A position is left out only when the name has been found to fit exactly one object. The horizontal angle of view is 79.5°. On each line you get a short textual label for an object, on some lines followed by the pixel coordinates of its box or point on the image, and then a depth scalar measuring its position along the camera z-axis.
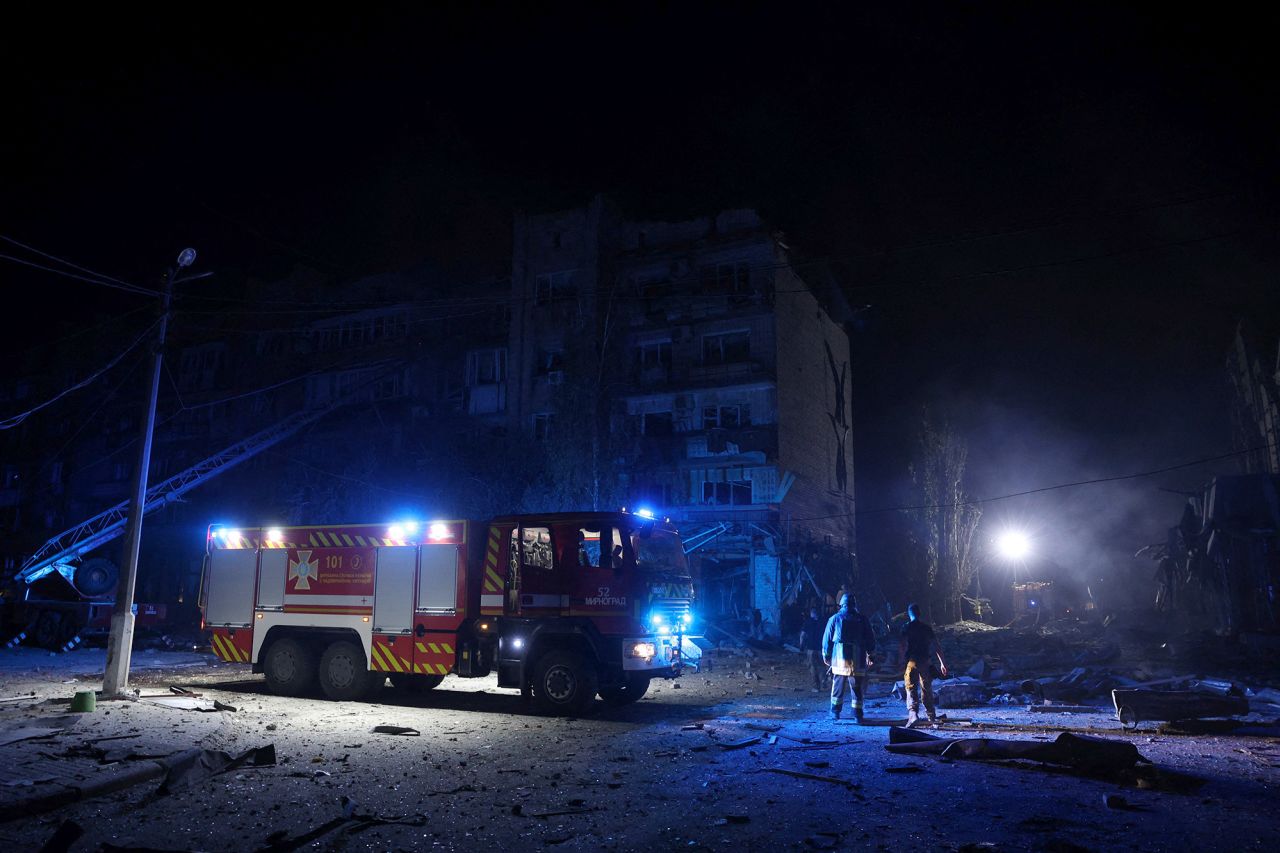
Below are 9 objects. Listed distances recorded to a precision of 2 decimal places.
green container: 11.07
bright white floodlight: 41.78
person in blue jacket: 11.45
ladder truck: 24.16
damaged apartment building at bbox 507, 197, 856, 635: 33.88
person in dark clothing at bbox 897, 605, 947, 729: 11.02
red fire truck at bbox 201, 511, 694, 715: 11.97
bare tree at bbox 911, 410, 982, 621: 41.25
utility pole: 12.59
